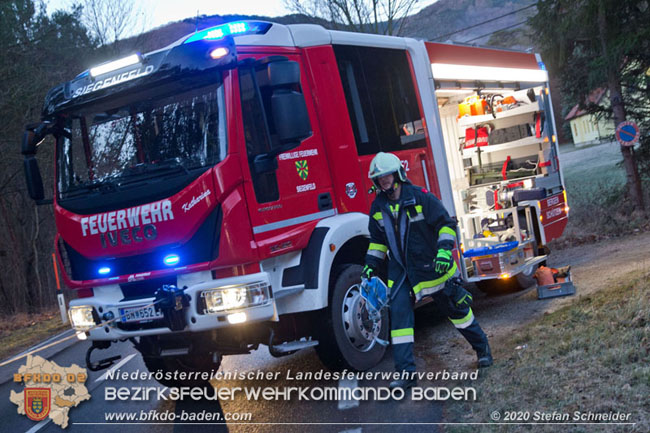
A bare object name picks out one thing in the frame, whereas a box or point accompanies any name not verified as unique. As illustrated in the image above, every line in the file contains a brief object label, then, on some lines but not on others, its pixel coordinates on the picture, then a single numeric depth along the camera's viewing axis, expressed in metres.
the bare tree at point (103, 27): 25.67
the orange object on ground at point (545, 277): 8.66
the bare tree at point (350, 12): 22.81
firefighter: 5.49
